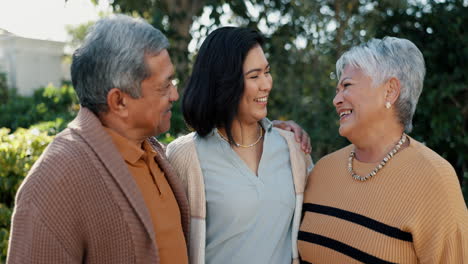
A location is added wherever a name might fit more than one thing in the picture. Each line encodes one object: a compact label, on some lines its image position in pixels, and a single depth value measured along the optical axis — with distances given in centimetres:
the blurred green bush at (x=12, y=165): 315
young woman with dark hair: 232
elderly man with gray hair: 161
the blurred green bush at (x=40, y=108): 578
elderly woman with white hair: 202
